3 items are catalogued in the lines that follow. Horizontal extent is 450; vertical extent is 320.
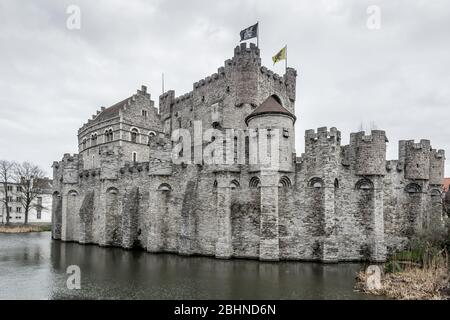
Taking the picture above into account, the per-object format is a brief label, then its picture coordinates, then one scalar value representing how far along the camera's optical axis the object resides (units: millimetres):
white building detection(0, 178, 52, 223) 60291
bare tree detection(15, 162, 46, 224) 48047
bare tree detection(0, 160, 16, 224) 51250
